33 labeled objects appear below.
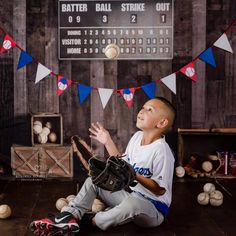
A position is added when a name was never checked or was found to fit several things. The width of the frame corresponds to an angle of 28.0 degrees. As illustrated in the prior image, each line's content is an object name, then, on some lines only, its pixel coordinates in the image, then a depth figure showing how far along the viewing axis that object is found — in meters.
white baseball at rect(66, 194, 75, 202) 3.37
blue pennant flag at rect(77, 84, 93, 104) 4.41
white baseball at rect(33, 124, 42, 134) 4.40
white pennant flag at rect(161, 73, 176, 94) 4.40
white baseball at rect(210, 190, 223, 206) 3.46
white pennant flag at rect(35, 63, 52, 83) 4.38
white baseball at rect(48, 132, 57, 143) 4.43
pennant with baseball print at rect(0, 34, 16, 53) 4.35
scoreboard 4.34
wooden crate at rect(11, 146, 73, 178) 4.36
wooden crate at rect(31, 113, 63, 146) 4.38
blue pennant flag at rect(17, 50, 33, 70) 4.37
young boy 2.73
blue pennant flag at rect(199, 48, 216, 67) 4.37
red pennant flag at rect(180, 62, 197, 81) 4.38
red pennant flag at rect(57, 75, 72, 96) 4.40
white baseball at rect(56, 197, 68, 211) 3.31
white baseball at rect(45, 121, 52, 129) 4.46
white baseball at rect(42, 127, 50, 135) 4.42
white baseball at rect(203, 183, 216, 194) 3.69
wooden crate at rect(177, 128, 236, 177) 4.54
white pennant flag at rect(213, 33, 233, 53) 4.36
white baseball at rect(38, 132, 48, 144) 4.39
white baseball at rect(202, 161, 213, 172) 4.41
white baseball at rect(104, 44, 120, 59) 4.27
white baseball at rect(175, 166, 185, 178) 4.36
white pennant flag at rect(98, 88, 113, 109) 4.42
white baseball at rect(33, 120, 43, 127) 4.41
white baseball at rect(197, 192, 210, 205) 3.49
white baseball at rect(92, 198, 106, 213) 3.18
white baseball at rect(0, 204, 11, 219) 3.11
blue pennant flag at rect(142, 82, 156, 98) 4.41
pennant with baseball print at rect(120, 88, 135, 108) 4.41
